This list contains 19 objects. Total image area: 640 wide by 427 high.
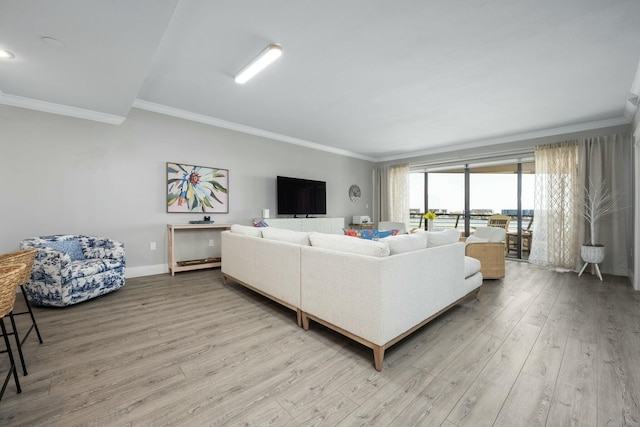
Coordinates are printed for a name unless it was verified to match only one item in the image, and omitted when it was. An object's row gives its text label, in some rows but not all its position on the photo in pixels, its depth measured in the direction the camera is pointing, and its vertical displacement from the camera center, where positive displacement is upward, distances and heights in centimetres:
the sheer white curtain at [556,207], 454 +7
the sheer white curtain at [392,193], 699 +52
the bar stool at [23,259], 174 -32
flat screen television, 539 +34
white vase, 401 -66
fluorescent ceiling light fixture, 243 +149
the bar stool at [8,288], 128 -38
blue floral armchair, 267 -61
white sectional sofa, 175 -55
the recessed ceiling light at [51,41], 203 +135
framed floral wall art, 415 +39
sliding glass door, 553 +35
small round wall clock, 709 +51
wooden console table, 395 -63
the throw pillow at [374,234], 429 -38
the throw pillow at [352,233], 424 -35
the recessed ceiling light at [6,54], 221 +136
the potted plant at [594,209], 405 +3
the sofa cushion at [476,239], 414 -46
